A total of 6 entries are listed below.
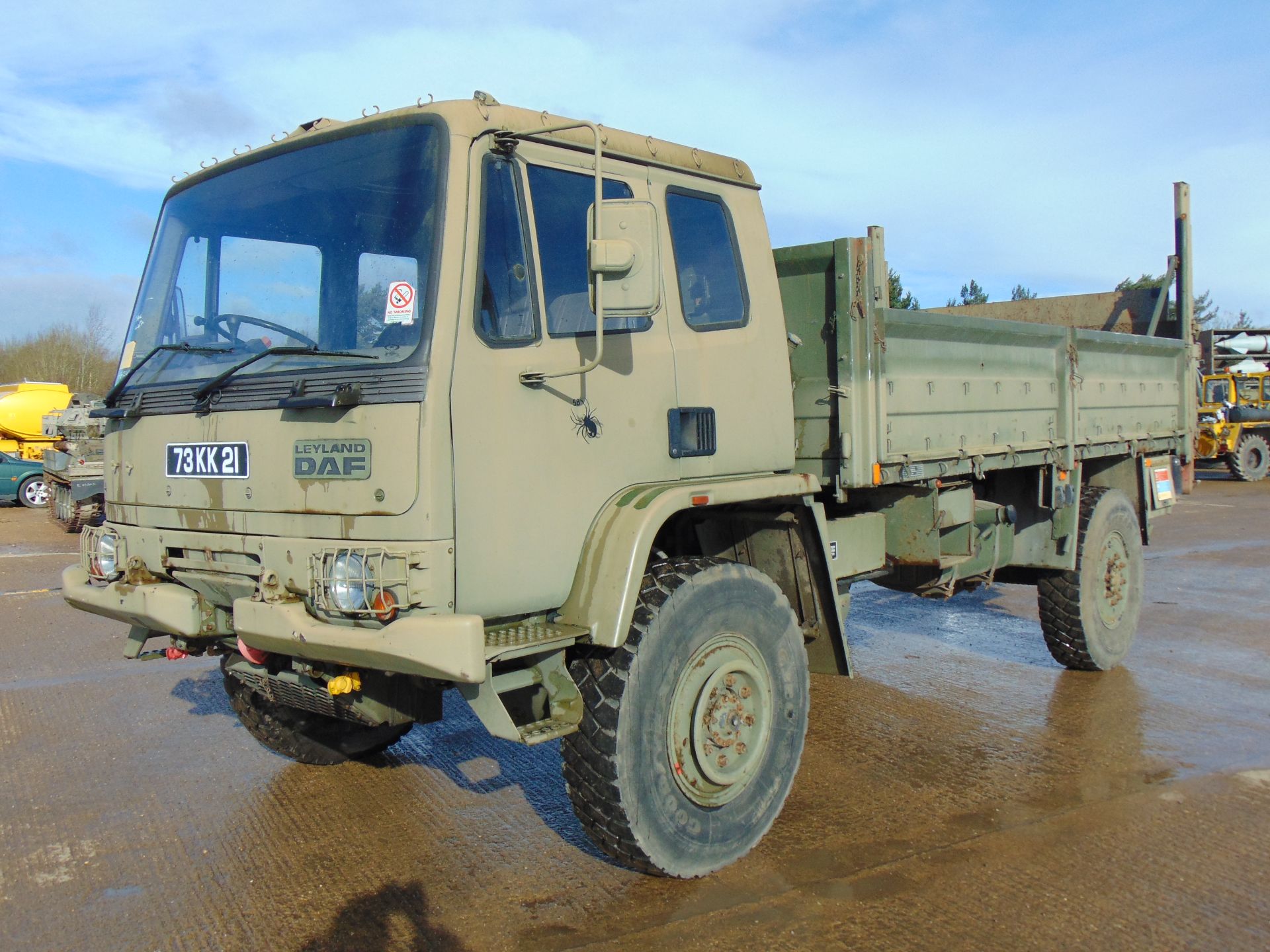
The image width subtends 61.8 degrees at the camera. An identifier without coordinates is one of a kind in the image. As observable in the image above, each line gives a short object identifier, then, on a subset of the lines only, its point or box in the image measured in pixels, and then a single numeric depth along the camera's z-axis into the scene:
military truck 3.23
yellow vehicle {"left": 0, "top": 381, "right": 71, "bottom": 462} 21.59
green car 19.58
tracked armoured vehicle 13.67
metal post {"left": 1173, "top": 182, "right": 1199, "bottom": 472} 7.28
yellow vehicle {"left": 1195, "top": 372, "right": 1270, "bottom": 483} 22.41
